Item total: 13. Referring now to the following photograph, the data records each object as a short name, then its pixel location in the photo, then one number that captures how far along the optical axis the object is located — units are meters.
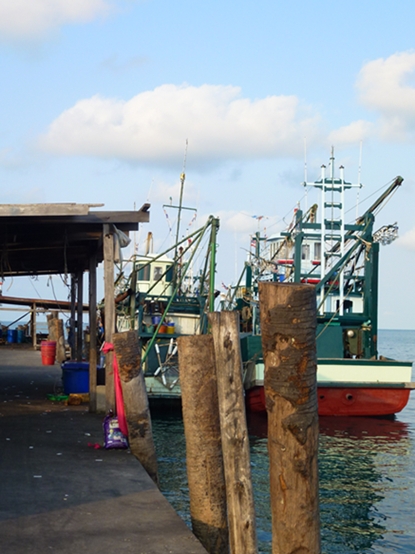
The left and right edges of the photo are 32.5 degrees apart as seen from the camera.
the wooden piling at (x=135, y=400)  9.81
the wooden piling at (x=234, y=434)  6.93
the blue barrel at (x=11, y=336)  37.72
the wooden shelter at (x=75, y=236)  11.00
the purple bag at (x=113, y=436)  9.92
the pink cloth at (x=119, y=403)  10.25
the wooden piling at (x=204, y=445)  7.65
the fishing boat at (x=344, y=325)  22.73
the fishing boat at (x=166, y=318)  20.03
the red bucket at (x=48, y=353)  25.08
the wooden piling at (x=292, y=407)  5.57
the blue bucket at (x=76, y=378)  15.79
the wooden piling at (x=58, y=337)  27.70
